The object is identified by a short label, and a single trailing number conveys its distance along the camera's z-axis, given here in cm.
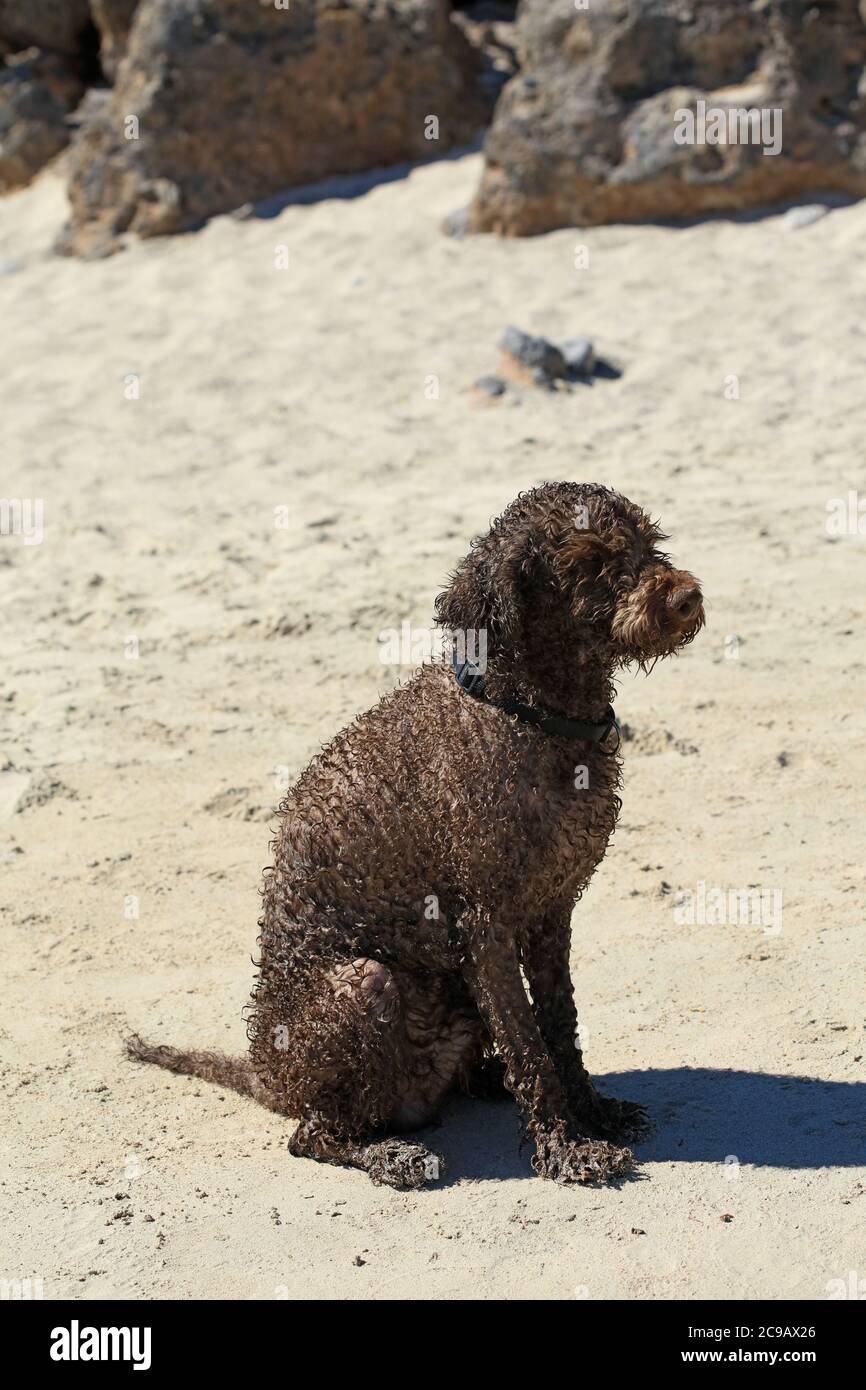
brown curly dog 394
